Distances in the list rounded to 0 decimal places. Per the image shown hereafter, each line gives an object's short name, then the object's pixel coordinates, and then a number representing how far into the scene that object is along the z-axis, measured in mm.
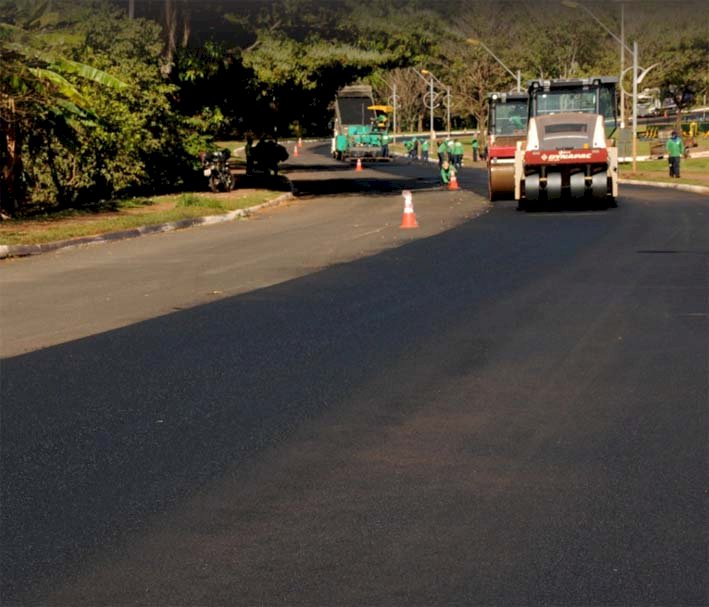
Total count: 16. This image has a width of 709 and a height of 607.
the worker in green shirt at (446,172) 44281
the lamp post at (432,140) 92375
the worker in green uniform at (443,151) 45412
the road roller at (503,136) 32875
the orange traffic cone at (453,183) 41812
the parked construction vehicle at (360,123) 71875
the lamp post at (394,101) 133700
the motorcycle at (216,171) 38750
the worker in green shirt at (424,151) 75731
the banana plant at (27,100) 26484
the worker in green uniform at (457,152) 51281
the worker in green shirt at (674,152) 42019
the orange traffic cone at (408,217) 24347
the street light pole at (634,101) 47359
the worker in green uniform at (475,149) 70625
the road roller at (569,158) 28344
